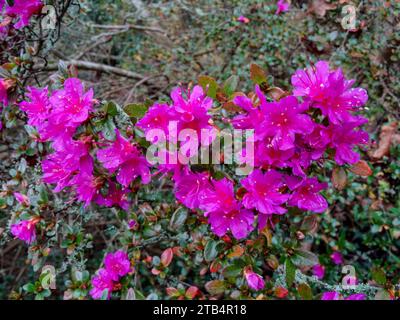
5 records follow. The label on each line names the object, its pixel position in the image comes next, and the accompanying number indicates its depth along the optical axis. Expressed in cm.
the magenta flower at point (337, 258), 58
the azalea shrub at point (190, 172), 32
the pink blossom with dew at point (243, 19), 70
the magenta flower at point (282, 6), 65
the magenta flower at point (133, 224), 44
